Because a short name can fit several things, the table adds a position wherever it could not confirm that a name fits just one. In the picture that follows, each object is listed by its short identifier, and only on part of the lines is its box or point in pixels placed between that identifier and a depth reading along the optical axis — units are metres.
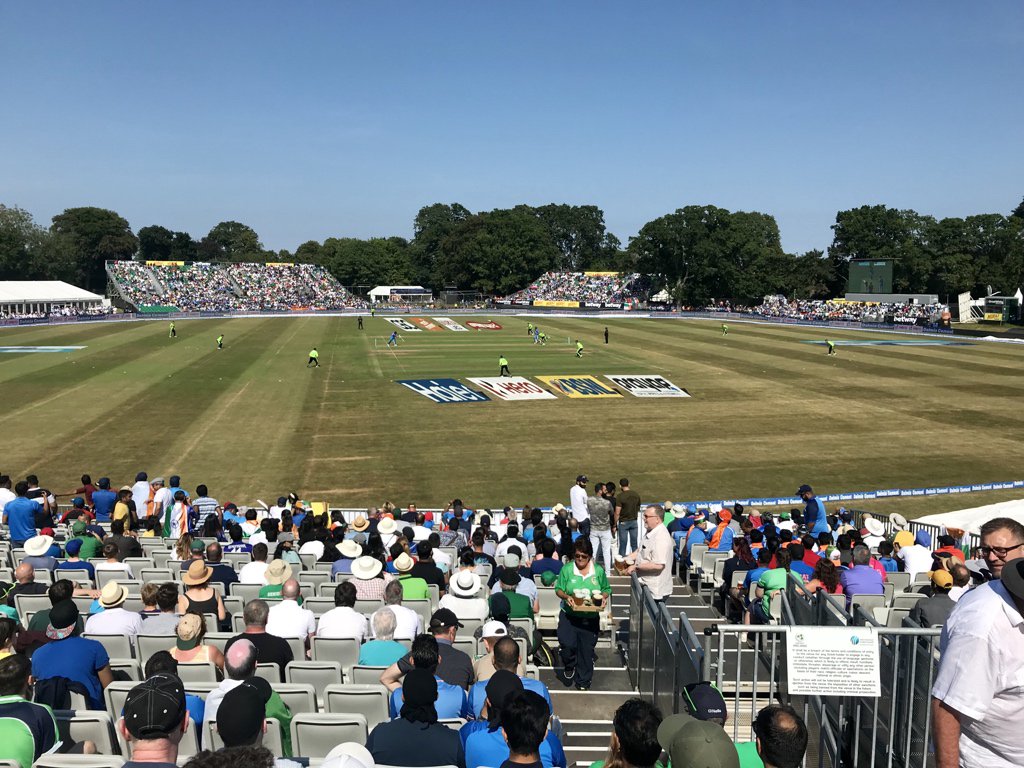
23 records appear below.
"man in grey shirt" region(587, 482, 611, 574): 14.18
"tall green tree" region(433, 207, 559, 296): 151.12
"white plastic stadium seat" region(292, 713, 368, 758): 5.74
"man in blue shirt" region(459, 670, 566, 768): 5.41
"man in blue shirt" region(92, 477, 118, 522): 17.80
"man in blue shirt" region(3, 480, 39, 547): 15.16
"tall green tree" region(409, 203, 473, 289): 179.38
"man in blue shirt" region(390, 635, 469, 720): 6.09
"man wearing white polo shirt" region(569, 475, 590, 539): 17.14
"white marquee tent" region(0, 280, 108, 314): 97.24
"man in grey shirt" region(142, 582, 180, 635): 8.35
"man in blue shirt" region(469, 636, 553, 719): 6.23
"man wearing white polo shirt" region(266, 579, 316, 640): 8.18
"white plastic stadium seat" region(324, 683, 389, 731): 6.35
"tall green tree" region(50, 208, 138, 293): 158.88
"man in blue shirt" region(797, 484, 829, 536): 17.20
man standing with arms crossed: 15.85
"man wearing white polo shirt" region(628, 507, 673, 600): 10.31
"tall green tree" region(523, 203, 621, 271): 197.62
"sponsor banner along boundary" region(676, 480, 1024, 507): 22.31
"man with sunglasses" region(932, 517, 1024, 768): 3.99
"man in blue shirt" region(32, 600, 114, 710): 6.70
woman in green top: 8.66
